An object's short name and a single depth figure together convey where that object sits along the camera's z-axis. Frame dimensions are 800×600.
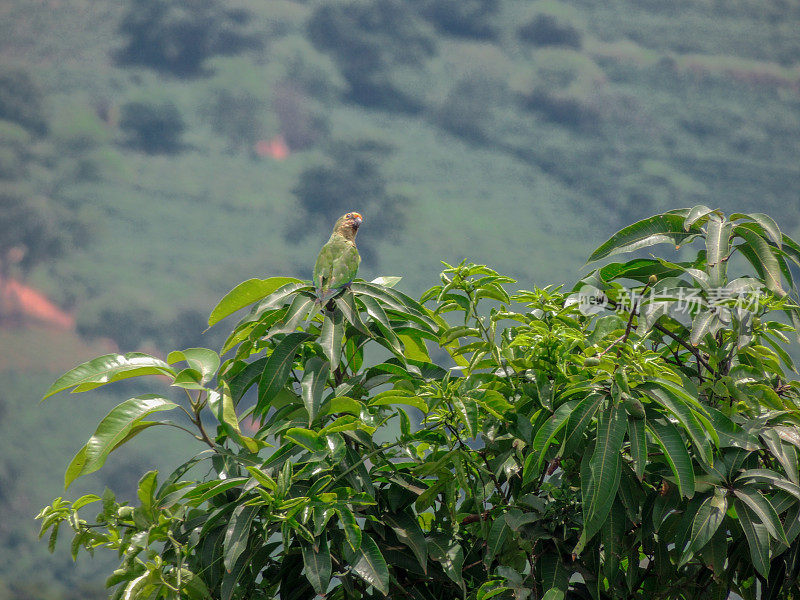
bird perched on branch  19.11
